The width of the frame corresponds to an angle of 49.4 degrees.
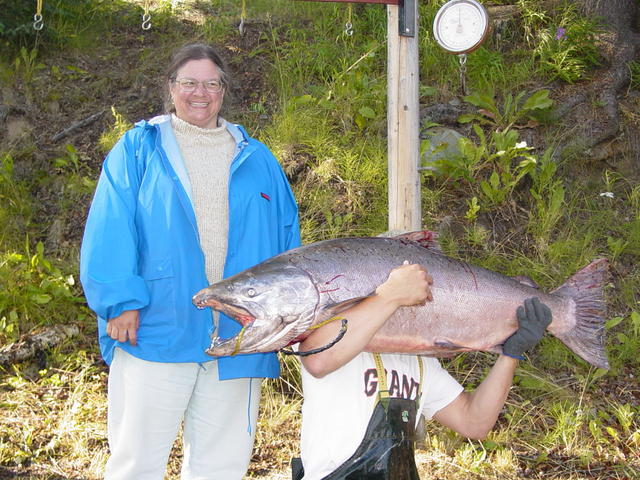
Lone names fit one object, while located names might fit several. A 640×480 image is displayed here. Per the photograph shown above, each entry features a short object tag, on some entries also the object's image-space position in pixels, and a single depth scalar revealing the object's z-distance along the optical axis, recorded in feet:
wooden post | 12.73
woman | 9.71
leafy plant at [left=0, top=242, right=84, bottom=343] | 16.88
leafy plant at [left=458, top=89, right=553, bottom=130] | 20.36
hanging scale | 13.25
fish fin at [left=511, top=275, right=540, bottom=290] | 9.29
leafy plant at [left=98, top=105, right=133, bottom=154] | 21.49
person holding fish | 7.97
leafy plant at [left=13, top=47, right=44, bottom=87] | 23.56
